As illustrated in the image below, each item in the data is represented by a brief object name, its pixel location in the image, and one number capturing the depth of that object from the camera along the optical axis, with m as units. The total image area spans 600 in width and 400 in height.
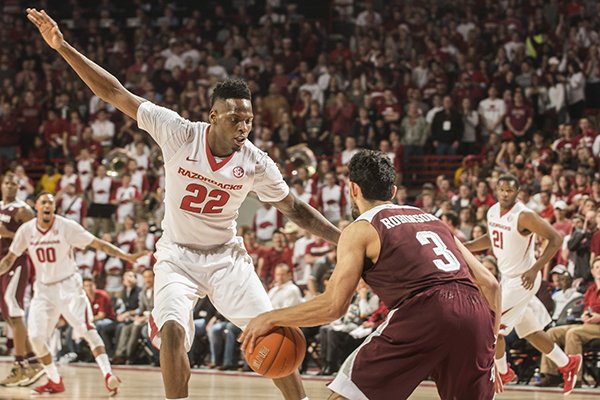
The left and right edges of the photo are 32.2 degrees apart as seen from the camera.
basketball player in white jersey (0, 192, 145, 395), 11.12
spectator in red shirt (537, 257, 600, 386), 11.11
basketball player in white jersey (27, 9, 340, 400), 6.51
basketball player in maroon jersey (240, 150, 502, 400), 4.90
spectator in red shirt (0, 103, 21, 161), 21.44
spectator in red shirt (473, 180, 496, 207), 14.50
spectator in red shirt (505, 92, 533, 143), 16.91
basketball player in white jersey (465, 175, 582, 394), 9.87
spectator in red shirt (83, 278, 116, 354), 15.13
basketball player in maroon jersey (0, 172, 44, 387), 11.59
